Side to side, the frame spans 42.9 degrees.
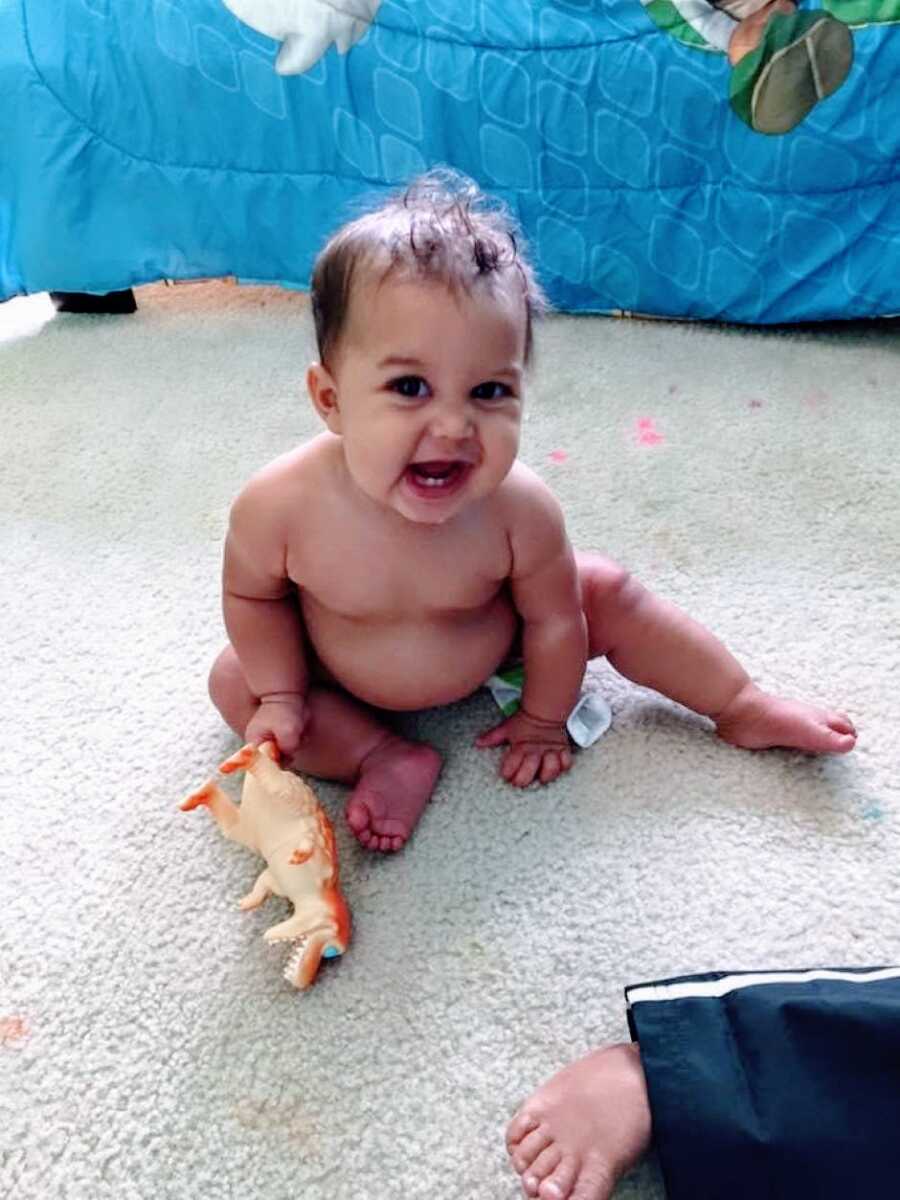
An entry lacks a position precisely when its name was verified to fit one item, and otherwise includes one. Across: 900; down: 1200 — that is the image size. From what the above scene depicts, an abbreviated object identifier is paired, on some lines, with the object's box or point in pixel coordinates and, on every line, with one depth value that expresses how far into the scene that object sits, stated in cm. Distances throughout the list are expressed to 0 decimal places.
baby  60
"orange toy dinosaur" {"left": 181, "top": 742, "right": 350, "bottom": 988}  65
